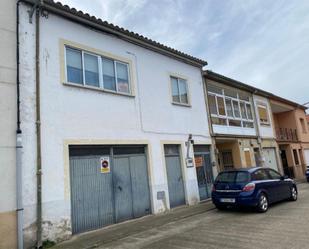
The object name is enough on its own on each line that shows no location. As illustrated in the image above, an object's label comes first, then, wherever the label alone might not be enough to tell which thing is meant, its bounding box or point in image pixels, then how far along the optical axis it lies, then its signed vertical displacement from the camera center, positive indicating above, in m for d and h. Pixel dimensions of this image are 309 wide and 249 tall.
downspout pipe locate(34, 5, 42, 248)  7.29 +1.66
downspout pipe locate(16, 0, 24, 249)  6.87 +0.11
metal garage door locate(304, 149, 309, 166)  25.37 +0.58
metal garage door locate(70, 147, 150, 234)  8.56 -0.18
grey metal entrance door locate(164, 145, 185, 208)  11.61 -0.06
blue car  9.58 -0.74
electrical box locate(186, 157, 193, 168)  12.52 +0.49
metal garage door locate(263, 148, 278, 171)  19.38 +0.55
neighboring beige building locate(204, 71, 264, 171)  15.61 +2.68
